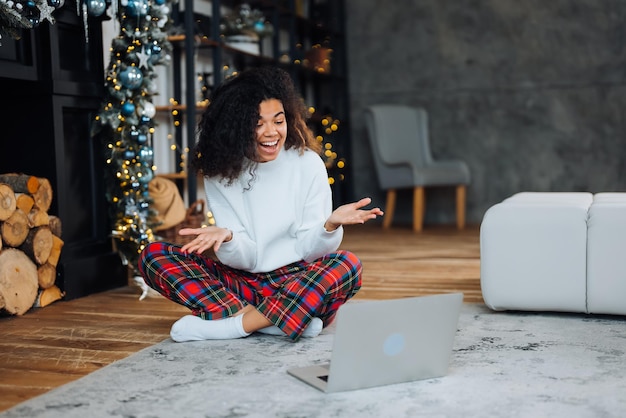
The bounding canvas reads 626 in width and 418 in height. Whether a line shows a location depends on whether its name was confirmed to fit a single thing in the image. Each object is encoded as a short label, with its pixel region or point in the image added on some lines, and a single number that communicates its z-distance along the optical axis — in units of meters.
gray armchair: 5.51
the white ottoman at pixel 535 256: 2.58
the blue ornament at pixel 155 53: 3.20
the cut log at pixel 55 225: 3.00
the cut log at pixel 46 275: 2.92
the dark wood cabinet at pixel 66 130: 2.96
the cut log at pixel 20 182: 2.86
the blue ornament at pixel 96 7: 3.04
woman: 2.27
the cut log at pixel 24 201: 2.82
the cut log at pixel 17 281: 2.69
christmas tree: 3.17
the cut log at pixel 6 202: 2.70
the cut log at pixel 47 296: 2.92
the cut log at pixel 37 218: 2.86
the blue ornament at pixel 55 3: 2.79
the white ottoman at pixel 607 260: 2.52
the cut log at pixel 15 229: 2.74
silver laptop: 1.69
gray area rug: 1.66
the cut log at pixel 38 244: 2.85
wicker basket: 3.84
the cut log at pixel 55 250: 2.98
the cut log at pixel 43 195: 2.91
